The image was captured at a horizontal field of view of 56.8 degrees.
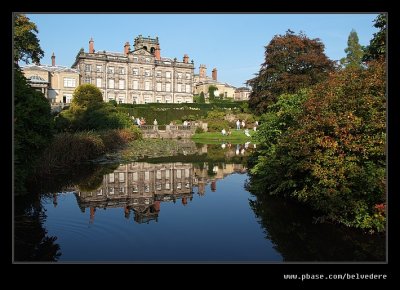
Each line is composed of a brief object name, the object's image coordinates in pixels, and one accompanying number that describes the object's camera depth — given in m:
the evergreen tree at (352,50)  50.78
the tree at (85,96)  32.02
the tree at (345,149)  7.19
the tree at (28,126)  8.46
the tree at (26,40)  28.90
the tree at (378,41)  12.44
